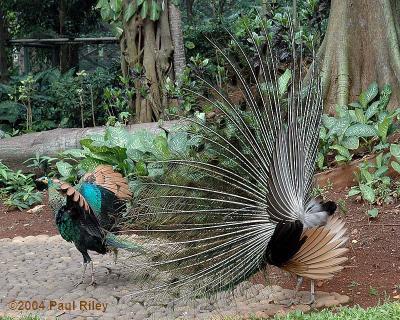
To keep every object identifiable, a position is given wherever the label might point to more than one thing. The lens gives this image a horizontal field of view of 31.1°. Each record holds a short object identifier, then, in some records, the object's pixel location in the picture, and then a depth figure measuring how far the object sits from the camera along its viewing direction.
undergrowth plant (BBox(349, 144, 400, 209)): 6.70
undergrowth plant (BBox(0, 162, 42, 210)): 9.09
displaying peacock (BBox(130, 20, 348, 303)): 4.69
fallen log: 9.83
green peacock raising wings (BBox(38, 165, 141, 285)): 5.49
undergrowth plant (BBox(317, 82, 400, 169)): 7.42
